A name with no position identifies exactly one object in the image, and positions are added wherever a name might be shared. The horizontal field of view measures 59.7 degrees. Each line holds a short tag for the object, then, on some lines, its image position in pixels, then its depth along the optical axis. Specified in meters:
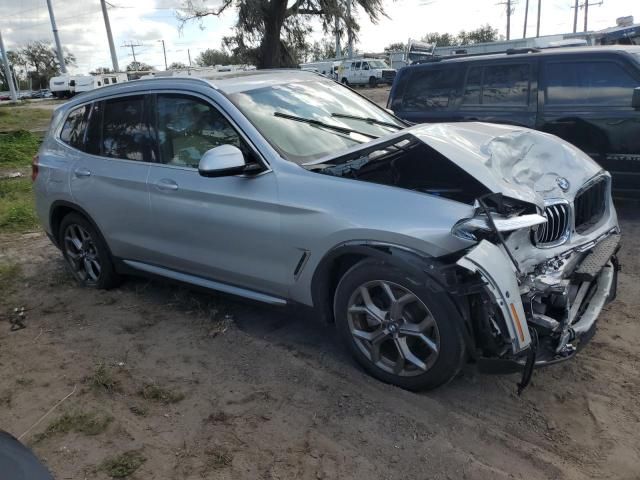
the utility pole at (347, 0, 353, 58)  27.29
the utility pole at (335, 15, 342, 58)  27.59
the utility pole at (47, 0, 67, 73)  36.46
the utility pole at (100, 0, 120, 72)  34.22
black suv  6.04
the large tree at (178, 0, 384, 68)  26.16
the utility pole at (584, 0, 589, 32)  55.44
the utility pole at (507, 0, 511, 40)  59.99
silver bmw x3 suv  2.84
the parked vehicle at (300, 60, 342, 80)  44.28
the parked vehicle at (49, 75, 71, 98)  49.42
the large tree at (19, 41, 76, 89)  93.88
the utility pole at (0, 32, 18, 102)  41.53
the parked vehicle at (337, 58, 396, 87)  41.22
